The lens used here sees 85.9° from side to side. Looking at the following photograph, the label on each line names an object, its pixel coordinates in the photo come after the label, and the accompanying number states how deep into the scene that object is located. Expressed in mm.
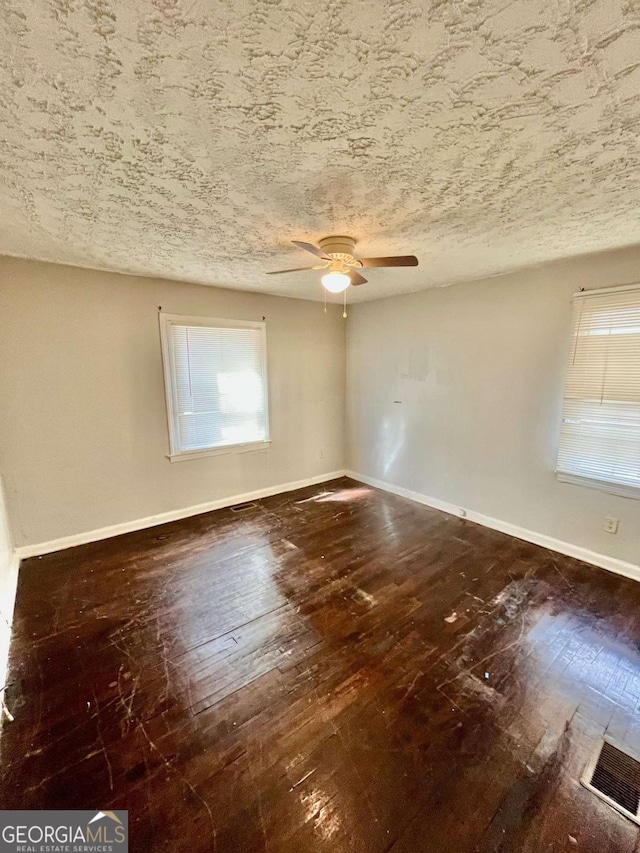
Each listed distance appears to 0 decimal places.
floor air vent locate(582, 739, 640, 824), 1270
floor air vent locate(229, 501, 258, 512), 3902
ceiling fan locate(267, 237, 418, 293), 2105
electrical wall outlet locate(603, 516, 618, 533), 2680
